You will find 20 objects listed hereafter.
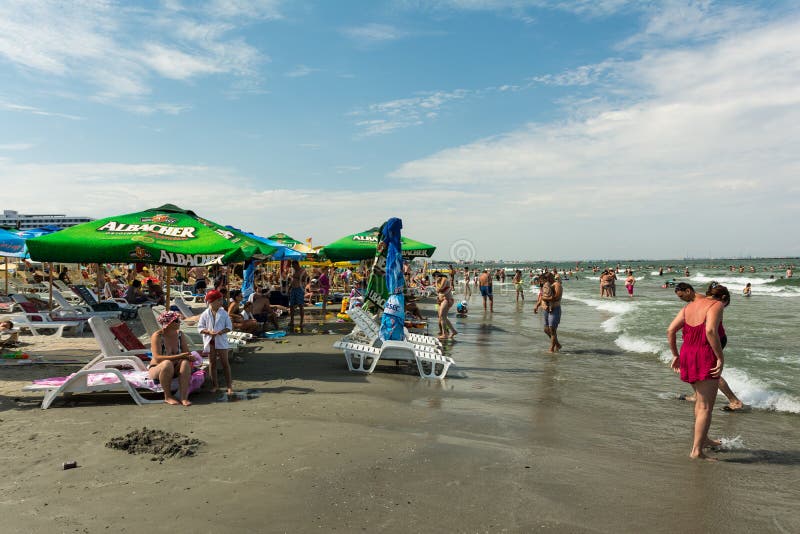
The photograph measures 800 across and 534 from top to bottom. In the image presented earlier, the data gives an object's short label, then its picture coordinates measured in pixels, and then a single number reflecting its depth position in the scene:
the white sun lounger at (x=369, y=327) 8.85
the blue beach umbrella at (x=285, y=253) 13.61
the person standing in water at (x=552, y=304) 10.38
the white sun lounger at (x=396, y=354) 8.00
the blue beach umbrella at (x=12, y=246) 11.50
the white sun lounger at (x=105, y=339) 6.21
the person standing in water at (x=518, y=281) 27.44
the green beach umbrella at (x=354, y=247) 12.32
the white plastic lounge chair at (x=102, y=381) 5.85
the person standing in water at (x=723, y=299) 5.08
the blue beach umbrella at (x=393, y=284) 8.72
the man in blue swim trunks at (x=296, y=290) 12.89
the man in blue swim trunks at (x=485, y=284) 20.89
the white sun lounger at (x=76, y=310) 12.44
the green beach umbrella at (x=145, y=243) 6.66
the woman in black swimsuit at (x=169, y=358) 6.05
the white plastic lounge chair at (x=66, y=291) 17.54
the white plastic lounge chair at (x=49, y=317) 11.48
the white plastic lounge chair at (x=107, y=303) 13.78
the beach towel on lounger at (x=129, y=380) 5.98
